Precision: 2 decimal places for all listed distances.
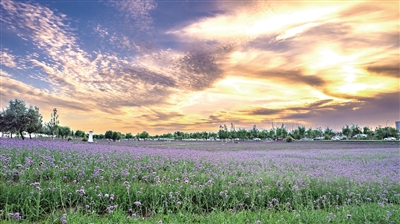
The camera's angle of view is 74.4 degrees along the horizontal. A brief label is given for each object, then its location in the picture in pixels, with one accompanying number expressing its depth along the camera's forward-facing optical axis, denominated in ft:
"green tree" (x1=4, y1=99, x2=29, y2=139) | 87.56
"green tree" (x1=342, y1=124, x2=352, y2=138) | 327.47
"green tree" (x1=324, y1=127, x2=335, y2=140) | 366.90
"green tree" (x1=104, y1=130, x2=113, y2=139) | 344.08
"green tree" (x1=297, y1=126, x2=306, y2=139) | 392.10
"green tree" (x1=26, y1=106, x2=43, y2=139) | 90.33
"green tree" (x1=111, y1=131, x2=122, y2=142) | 340.02
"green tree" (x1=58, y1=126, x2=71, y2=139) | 340.06
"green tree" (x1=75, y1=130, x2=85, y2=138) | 418.76
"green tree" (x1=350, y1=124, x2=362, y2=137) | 322.34
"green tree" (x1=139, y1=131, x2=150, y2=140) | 488.68
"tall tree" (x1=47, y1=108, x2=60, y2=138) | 191.43
